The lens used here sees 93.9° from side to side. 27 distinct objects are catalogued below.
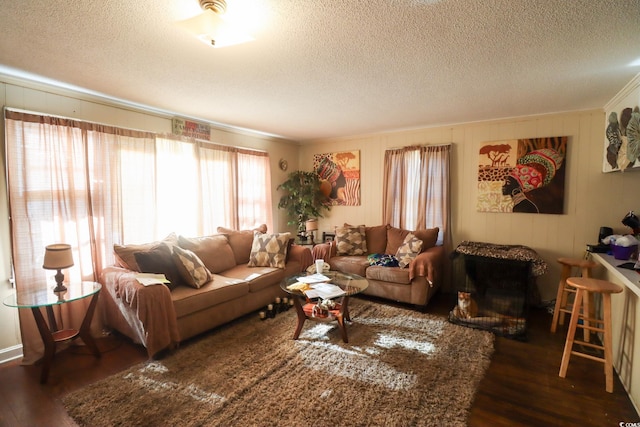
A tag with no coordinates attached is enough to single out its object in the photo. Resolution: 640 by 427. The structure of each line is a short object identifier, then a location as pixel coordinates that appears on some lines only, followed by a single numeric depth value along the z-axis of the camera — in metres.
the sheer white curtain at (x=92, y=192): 2.50
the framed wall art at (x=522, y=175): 3.52
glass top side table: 2.20
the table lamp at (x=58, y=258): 2.36
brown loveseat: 3.47
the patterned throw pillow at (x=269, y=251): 3.73
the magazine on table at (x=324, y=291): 2.70
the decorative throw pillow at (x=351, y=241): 4.39
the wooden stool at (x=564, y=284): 2.86
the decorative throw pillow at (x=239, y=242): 3.90
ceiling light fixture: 1.49
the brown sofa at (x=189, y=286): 2.46
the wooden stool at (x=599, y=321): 2.05
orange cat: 3.14
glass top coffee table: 2.74
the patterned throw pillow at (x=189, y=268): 2.91
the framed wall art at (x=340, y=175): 5.00
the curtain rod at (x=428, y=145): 4.15
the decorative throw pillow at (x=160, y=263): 2.76
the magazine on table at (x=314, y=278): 3.08
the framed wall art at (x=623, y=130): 2.38
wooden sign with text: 3.65
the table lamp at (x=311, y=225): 4.96
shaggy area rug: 1.83
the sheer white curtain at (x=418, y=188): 4.14
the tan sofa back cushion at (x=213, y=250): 3.42
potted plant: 5.06
